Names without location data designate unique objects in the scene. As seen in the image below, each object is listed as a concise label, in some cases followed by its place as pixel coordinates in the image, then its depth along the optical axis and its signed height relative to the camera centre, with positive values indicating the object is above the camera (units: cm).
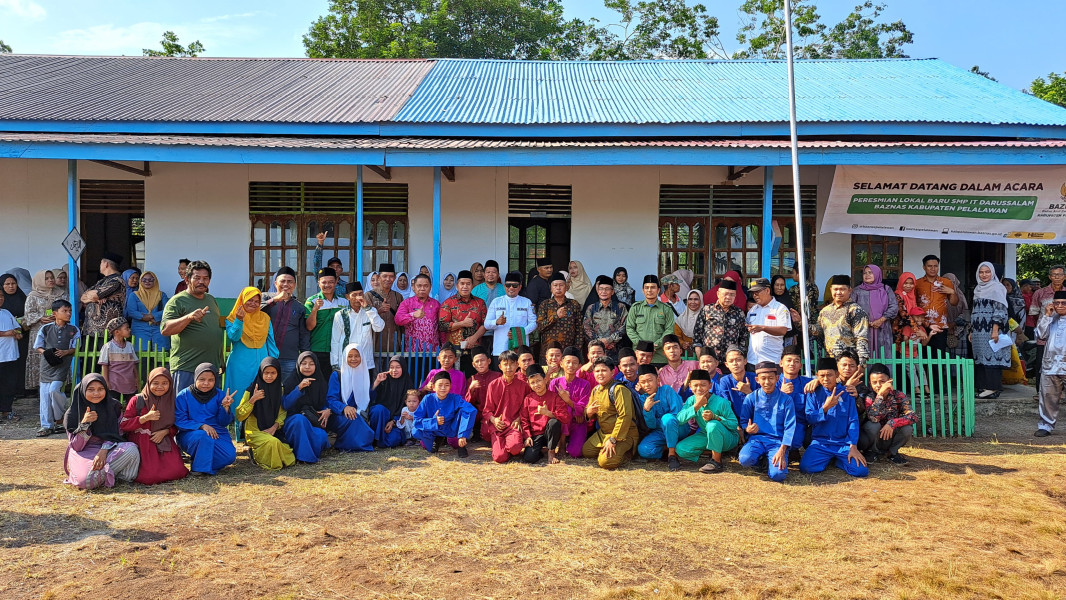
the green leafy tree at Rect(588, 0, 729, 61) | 2398 +894
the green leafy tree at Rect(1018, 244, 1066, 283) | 1526 +93
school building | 888 +156
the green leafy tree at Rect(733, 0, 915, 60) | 2341 +854
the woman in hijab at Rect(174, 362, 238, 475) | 539 -91
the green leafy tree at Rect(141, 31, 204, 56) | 2247 +784
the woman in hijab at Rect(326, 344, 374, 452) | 612 -86
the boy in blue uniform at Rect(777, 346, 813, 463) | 561 -66
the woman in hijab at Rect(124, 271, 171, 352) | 746 -12
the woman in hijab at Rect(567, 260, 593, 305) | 851 +23
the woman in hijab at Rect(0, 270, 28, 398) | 793 -5
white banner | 823 +114
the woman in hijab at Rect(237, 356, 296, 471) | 557 -90
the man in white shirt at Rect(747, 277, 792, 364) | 653 -21
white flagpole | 609 +97
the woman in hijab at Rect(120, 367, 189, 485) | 518 -92
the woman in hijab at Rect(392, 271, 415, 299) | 854 +18
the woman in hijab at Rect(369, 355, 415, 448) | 632 -89
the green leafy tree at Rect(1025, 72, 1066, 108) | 1716 +513
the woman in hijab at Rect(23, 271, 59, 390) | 773 -10
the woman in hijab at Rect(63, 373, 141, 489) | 503 -99
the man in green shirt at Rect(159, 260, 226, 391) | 596 -22
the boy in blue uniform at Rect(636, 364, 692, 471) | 580 -91
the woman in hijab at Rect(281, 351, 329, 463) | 573 -87
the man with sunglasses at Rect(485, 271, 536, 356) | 716 -13
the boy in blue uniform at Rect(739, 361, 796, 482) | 557 -90
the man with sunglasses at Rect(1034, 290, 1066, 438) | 668 -61
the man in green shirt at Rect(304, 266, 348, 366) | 676 -12
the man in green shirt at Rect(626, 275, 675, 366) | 689 -17
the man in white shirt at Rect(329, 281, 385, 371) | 657 -22
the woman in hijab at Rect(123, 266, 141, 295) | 782 +22
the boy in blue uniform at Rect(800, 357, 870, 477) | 559 -94
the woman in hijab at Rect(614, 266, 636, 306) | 789 +16
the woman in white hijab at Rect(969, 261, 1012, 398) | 765 -26
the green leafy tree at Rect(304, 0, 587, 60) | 2497 +959
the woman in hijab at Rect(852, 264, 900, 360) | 723 -3
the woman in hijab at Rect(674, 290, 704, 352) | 723 -15
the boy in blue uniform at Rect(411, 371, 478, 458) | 616 -98
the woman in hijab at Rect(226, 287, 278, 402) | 609 -32
